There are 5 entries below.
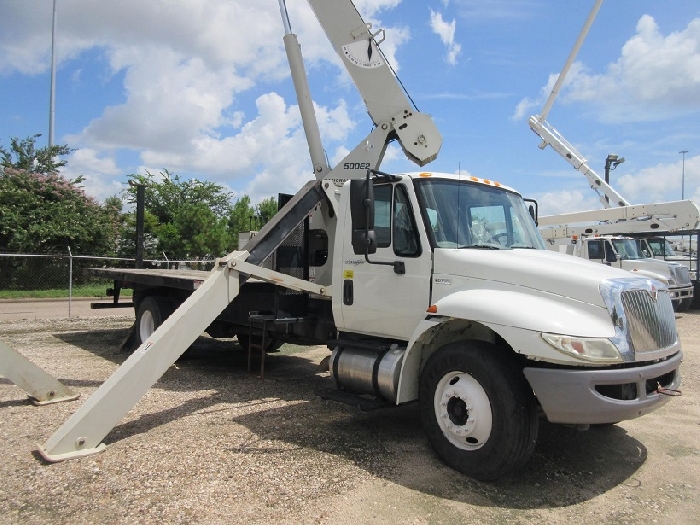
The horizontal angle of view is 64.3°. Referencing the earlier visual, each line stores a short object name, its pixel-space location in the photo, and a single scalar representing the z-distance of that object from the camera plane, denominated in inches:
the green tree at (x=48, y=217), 836.0
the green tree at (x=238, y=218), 1124.0
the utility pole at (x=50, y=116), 1075.7
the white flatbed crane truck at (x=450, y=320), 158.1
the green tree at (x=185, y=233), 1035.3
